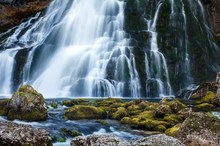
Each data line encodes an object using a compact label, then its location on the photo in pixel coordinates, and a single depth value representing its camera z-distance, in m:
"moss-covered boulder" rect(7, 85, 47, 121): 15.51
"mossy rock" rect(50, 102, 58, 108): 19.71
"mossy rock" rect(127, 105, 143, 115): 17.72
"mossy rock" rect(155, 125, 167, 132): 14.62
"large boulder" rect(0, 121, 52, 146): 7.74
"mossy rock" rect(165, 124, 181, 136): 13.34
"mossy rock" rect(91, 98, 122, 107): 19.96
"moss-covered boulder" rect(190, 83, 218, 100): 25.90
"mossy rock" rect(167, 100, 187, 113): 18.02
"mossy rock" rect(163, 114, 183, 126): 15.61
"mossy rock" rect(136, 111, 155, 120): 16.28
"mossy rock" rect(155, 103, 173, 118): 16.98
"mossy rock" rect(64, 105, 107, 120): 16.64
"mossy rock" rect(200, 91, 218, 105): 22.22
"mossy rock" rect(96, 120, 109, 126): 15.81
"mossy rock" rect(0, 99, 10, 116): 16.20
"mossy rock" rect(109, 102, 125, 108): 19.27
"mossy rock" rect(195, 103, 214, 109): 21.17
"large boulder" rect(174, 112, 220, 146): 9.16
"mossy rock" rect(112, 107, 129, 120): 17.14
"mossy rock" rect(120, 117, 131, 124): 16.26
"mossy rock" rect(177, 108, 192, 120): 16.80
